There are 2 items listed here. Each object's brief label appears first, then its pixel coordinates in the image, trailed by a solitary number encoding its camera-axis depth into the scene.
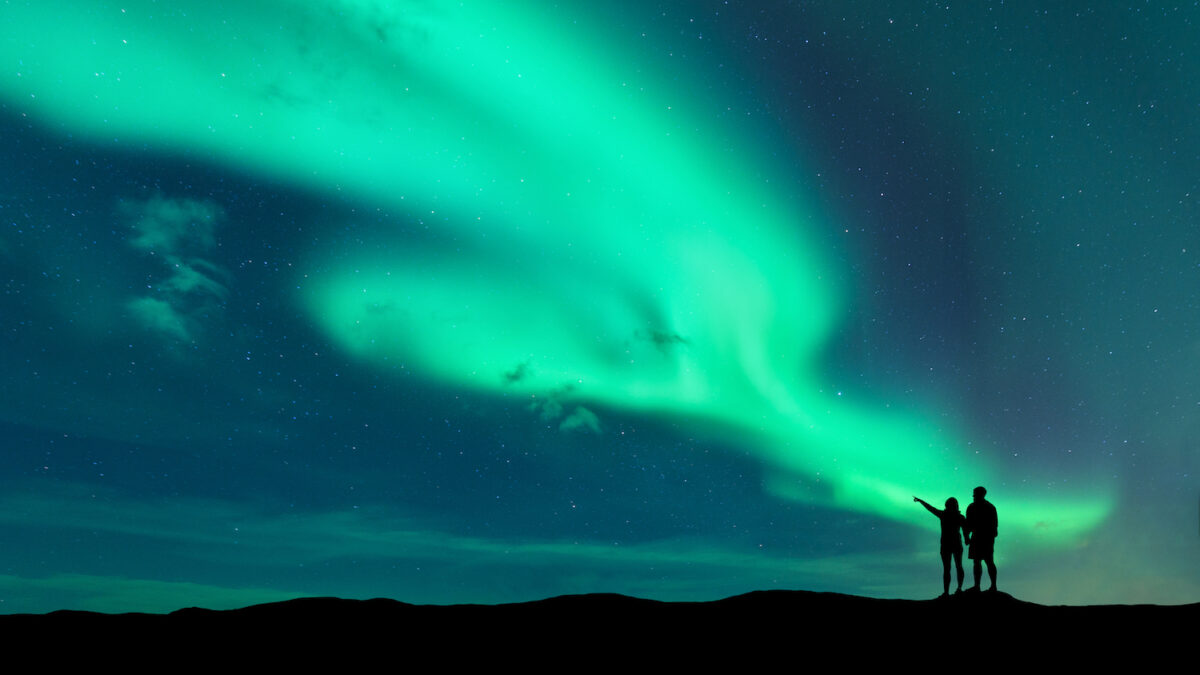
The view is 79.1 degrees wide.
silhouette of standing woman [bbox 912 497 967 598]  13.73
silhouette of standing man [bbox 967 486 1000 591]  13.36
